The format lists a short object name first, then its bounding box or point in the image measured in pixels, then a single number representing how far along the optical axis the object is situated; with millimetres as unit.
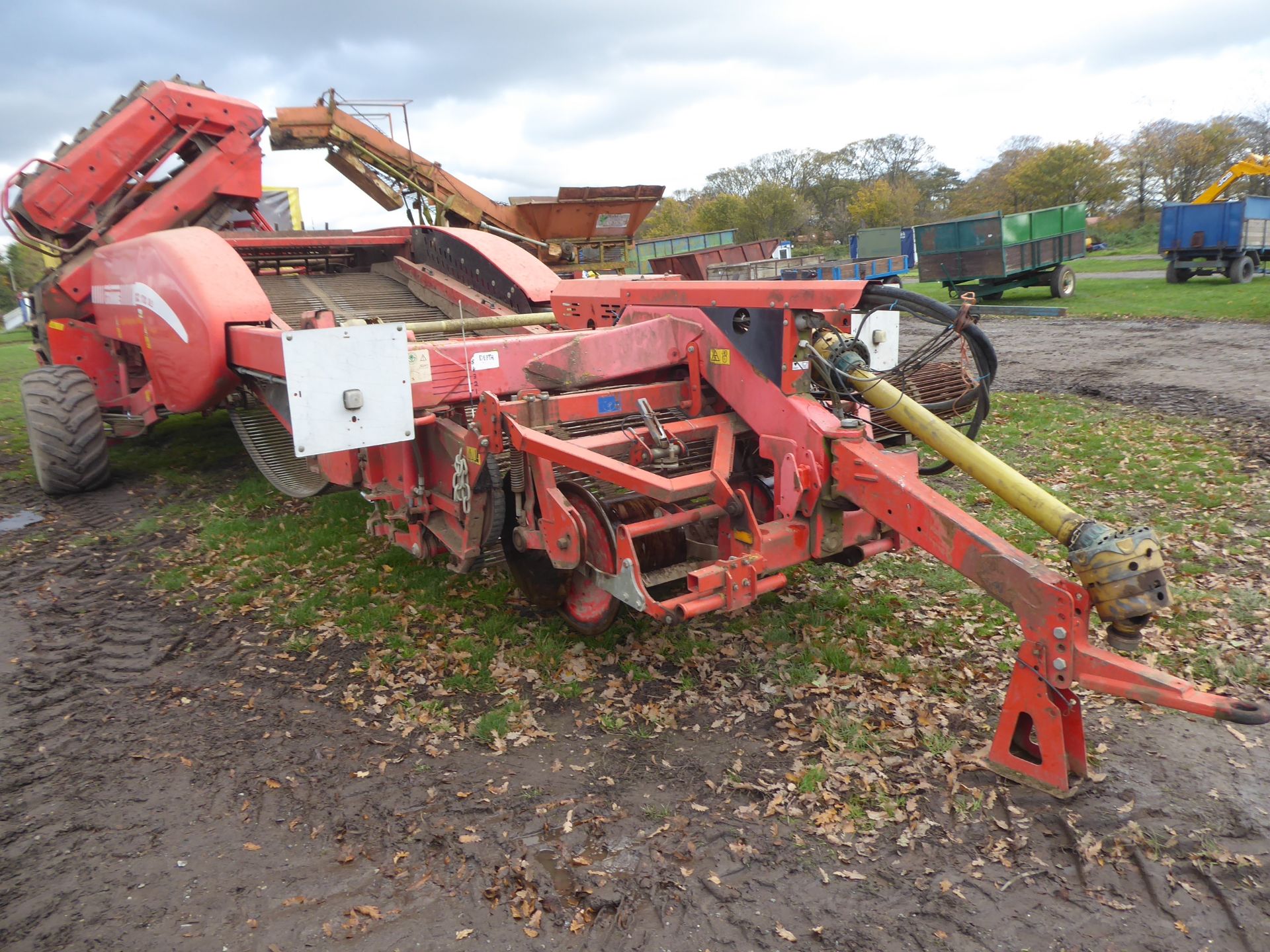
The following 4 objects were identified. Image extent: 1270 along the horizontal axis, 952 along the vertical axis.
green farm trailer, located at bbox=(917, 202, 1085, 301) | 17375
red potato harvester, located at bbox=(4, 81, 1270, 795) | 3008
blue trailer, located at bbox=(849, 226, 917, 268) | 25047
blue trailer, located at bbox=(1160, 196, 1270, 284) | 18094
